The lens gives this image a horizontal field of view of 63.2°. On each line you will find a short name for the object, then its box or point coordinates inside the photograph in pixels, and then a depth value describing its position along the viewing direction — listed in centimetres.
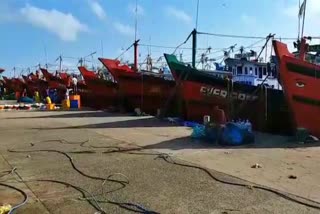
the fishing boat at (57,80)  1795
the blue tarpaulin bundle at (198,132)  566
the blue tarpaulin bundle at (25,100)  1993
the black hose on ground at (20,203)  269
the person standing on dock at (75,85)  1644
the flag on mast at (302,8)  635
